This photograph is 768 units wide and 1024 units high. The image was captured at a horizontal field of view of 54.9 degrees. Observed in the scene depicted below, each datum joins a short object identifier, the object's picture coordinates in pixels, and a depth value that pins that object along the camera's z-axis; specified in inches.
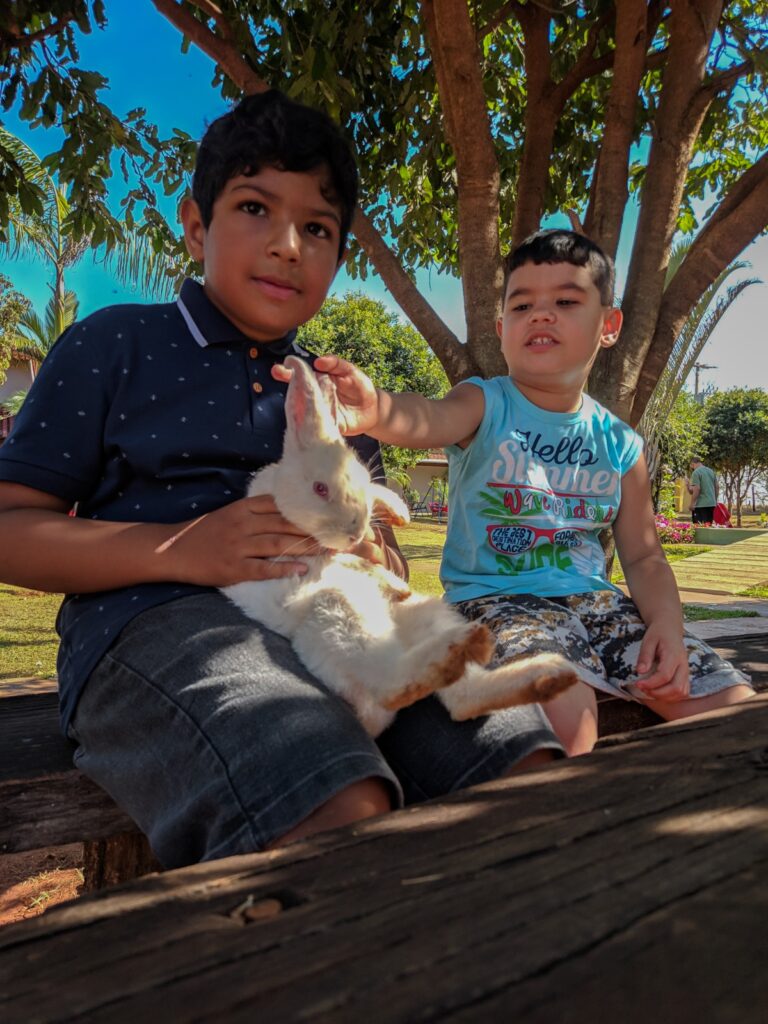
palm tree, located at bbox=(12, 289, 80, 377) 725.3
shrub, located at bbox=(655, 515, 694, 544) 655.1
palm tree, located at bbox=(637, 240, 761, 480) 462.2
